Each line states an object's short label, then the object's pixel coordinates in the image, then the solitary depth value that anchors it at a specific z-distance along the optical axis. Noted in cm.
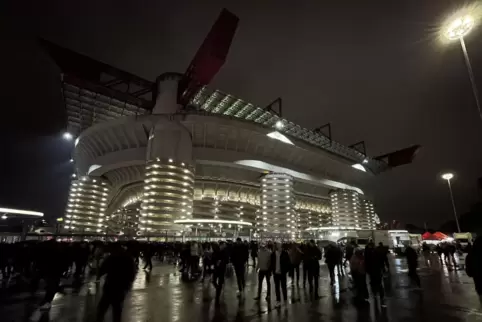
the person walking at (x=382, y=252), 1006
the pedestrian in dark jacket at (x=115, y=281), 489
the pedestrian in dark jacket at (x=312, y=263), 1006
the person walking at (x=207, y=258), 1376
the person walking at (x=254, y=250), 2115
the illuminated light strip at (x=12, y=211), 2105
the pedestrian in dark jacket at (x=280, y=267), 832
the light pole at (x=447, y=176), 3654
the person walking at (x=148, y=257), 1641
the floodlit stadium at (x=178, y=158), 4425
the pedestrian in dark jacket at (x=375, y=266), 891
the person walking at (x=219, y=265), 855
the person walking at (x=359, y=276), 836
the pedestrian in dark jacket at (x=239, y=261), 923
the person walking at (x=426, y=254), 2366
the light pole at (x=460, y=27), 1384
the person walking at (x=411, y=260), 1075
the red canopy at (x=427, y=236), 5377
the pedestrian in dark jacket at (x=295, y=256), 1035
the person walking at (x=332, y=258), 1096
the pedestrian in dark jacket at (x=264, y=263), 849
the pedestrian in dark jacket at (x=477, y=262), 482
